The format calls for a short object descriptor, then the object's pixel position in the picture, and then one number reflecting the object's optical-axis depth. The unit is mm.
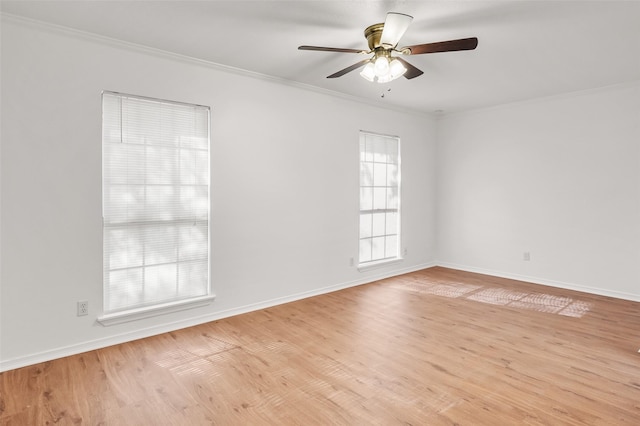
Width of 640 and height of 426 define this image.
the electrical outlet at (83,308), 3053
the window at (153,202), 3221
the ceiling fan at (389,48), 2420
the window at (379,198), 5340
